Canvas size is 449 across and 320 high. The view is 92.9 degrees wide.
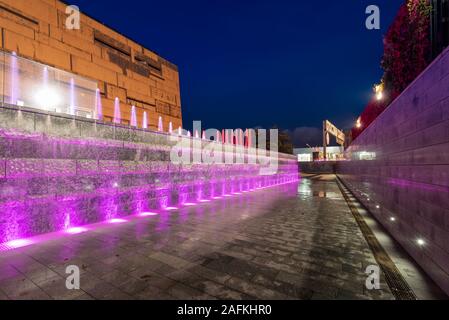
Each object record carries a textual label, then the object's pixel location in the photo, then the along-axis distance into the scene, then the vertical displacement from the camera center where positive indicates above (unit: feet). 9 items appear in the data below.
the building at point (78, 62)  28.68 +17.26
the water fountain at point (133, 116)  43.97 +9.73
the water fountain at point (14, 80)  27.27 +10.90
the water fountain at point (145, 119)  45.95 +9.53
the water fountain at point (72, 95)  34.01 +10.91
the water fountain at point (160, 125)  50.19 +8.87
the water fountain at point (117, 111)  40.40 +9.83
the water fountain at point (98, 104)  37.35 +10.43
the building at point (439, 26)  10.56 +6.95
